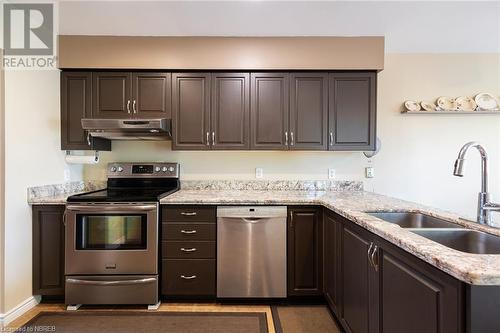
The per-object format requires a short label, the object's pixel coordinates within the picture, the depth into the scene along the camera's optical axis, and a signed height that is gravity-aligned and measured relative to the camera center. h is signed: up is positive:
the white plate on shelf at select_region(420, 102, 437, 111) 3.10 +0.68
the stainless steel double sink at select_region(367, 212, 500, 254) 1.35 -0.36
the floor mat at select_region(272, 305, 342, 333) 2.15 -1.26
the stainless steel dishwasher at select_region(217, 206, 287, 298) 2.48 -0.78
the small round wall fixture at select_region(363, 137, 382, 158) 3.14 +0.16
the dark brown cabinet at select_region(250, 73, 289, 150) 2.83 +0.57
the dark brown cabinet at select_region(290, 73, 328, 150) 2.84 +0.57
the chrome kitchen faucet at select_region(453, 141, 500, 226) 1.43 -0.14
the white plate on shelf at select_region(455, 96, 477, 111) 3.09 +0.70
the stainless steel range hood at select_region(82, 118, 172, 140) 2.59 +0.36
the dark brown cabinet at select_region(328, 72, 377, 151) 2.83 +0.57
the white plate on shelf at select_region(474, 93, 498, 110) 3.09 +0.73
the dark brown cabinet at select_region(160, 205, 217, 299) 2.48 -0.77
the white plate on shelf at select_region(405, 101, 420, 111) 3.10 +0.67
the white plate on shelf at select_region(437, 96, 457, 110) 3.10 +0.70
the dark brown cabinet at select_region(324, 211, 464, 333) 0.97 -0.56
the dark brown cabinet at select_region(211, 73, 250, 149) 2.83 +0.56
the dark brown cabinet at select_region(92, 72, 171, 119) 2.83 +0.72
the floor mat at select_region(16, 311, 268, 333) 2.13 -1.25
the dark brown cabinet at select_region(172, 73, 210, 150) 2.84 +0.55
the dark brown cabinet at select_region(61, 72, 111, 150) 2.82 +0.59
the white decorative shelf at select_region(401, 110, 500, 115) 3.06 +0.60
